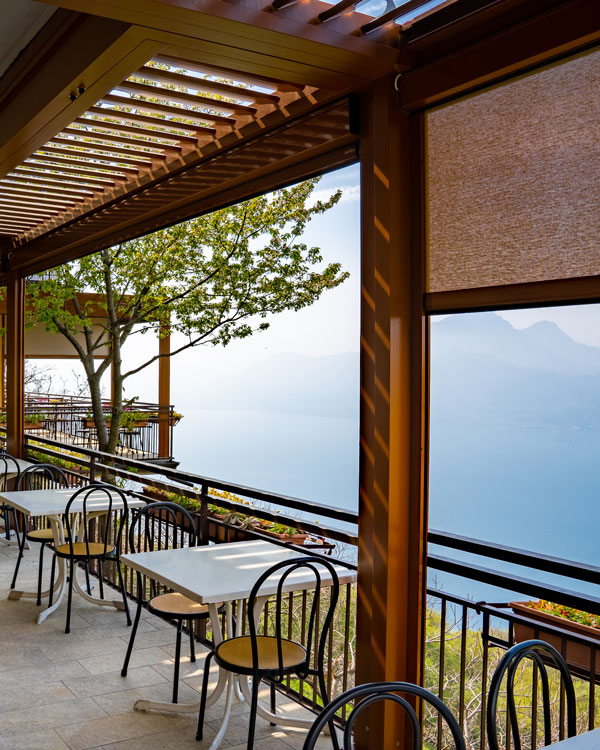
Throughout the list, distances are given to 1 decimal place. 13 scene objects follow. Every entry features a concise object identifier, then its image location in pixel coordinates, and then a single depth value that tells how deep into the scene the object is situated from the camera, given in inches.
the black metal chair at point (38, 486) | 194.9
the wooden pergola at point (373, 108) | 92.7
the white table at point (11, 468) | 265.9
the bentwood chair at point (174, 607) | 133.6
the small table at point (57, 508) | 185.3
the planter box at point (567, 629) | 103.7
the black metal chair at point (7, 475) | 251.6
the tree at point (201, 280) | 385.4
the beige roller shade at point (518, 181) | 87.3
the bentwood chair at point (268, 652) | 110.9
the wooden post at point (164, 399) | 554.9
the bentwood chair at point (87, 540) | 178.9
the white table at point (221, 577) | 118.9
